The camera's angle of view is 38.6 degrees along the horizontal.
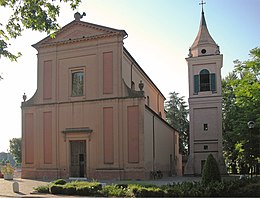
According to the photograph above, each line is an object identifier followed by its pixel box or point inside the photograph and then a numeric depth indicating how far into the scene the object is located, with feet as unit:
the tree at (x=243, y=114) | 94.17
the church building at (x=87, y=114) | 106.32
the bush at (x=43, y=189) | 66.24
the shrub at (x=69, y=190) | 63.26
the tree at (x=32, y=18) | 37.60
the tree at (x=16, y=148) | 280.72
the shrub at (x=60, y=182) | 68.74
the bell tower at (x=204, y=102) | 136.56
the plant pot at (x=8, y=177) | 108.39
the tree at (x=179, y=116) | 225.35
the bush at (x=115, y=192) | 59.67
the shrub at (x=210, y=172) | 58.95
